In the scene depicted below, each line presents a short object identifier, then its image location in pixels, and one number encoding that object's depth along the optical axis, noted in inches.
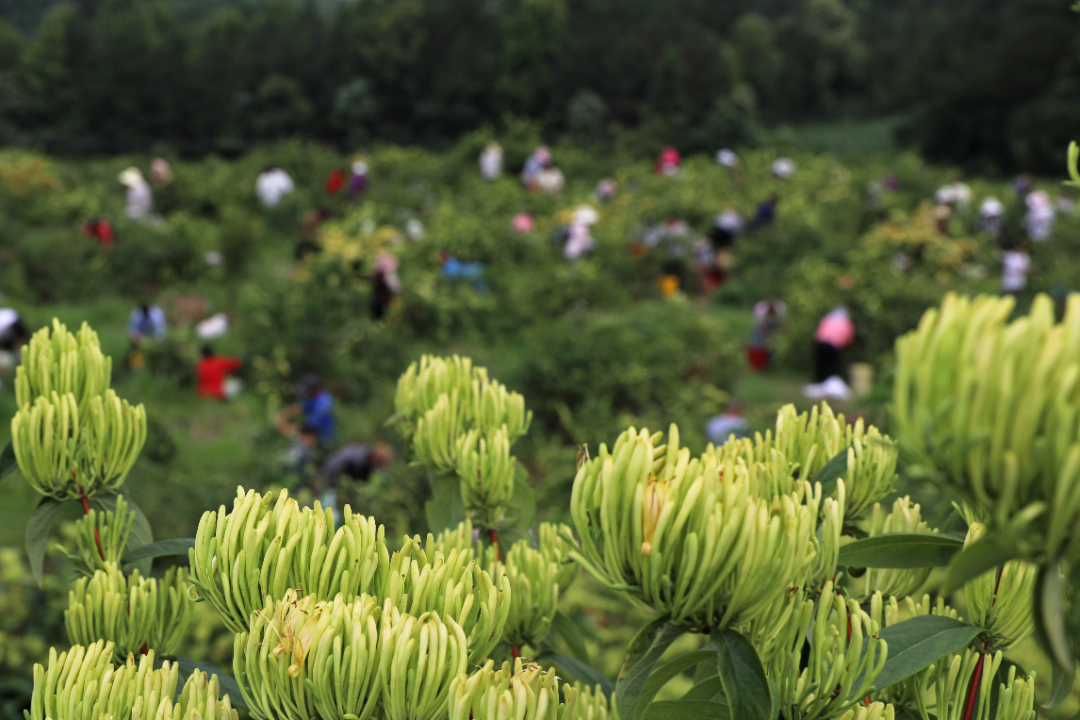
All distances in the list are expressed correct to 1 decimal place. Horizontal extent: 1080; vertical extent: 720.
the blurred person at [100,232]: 453.1
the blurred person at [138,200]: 511.5
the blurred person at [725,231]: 525.7
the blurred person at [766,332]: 398.6
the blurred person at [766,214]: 549.3
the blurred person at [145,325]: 358.3
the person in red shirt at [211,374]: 340.2
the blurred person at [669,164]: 677.9
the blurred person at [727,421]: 278.9
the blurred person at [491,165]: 687.7
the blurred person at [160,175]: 587.8
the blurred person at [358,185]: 611.2
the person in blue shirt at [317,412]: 281.1
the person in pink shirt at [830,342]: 362.6
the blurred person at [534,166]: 655.8
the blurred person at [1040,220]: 522.0
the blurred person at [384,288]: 395.5
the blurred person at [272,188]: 577.3
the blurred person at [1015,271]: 461.7
